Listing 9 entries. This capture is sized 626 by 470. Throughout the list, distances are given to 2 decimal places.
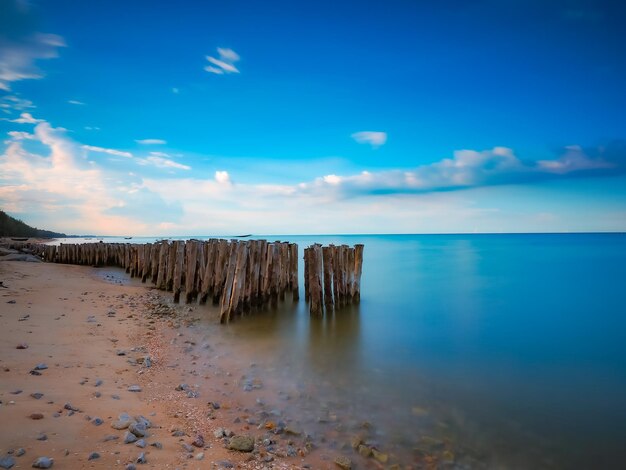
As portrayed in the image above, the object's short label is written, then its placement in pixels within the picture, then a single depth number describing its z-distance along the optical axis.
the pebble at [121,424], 3.43
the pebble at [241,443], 3.63
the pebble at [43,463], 2.62
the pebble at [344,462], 3.63
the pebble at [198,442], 3.53
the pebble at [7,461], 2.58
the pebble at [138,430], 3.38
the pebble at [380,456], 3.86
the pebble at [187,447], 3.38
